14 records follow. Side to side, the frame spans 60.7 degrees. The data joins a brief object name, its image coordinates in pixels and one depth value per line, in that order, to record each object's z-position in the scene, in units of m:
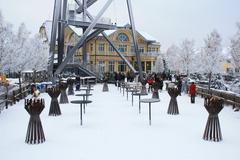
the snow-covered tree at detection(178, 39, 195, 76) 24.28
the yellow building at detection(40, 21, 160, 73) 35.82
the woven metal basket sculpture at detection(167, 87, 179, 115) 9.21
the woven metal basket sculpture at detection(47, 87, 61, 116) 8.93
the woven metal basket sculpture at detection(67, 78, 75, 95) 15.66
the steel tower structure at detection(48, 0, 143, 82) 19.61
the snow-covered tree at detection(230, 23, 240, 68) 11.44
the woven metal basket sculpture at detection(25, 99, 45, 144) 5.82
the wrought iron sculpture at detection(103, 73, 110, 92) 17.97
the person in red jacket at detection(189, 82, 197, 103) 12.09
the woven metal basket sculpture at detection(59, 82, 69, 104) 11.77
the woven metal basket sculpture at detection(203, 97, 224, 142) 5.99
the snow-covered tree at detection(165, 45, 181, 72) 38.09
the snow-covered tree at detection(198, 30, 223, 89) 17.21
